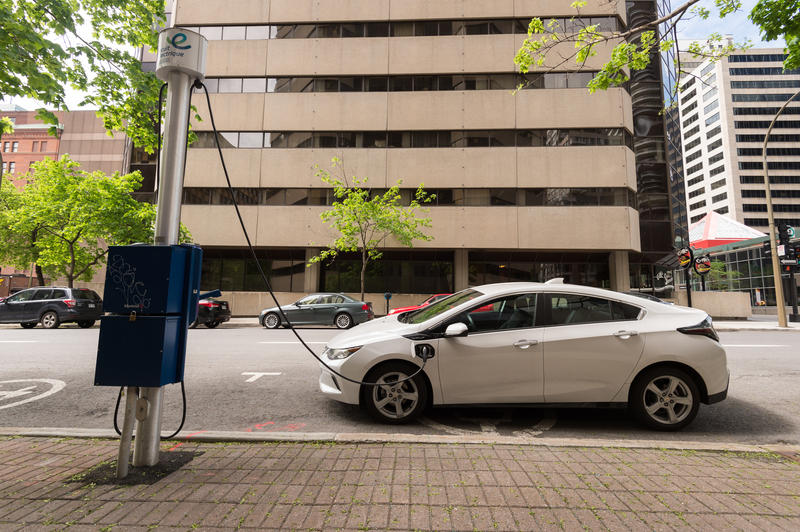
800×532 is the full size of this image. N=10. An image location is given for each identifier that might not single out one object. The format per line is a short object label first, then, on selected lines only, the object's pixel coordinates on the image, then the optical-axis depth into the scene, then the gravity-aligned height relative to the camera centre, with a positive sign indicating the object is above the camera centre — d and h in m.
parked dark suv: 14.85 -0.21
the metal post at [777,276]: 16.83 +1.52
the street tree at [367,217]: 20.06 +4.73
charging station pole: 2.88 +1.22
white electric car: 4.11 -0.62
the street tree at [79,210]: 19.64 +4.78
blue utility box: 2.62 -0.10
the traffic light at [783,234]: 18.91 +3.79
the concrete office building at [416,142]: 22.28 +9.86
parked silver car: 15.77 -0.33
